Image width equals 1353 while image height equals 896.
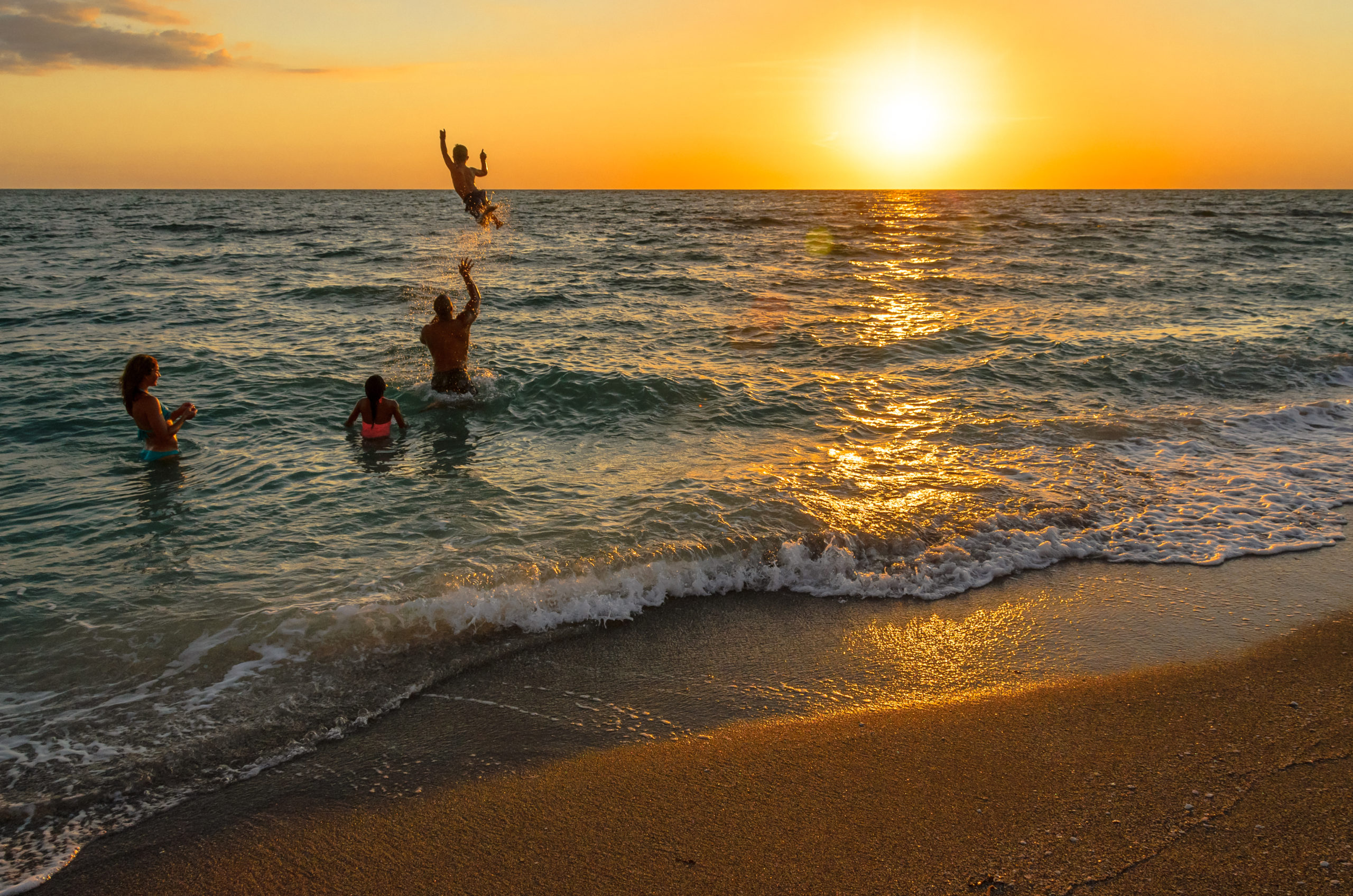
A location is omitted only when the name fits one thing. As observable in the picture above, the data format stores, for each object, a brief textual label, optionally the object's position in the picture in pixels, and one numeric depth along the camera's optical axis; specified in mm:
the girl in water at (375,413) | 9016
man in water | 10320
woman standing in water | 7984
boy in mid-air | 9992
